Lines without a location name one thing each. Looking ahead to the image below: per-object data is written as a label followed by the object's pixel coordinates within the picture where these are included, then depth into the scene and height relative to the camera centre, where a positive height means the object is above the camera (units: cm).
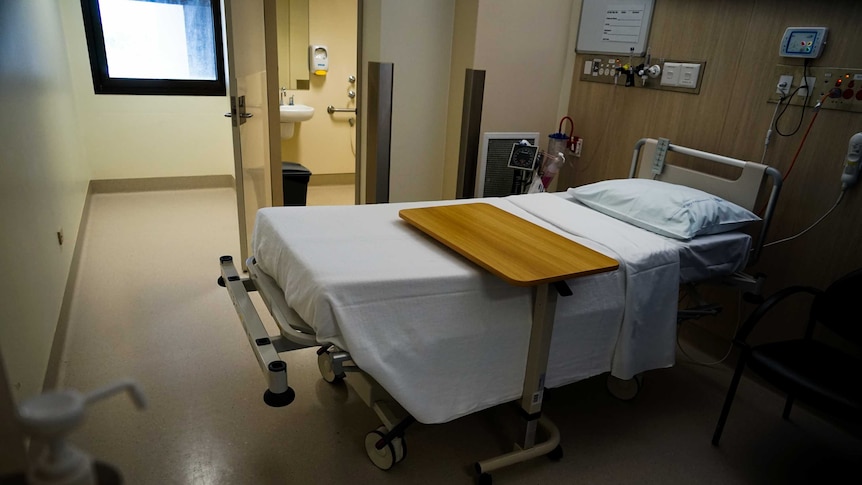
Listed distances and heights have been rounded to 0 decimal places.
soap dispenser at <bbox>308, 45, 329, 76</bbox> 493 -3
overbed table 165 -57
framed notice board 289 +26
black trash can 415 -94
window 454 -1
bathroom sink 465 -48
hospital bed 158 -74
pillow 216 -51
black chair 179 -93
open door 290 -28
